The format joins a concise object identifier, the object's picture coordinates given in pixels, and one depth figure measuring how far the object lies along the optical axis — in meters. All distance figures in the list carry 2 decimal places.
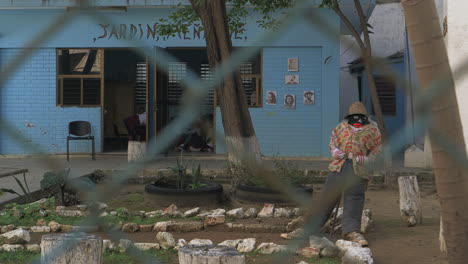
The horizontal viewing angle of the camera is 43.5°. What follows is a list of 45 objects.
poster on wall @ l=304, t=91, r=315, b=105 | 13.53
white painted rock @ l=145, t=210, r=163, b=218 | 6.60
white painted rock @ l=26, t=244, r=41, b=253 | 4.85
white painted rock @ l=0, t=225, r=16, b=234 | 5.60
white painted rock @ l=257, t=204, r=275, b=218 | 6.64
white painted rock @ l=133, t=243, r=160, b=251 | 4.93
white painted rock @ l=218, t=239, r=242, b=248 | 4.97
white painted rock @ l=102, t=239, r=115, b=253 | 4.87
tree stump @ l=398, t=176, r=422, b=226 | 6.41
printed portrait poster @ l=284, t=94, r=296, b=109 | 13.59
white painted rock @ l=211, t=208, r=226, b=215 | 6.61
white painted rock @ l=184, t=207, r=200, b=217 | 6.67
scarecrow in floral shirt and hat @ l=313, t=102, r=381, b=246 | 5.33
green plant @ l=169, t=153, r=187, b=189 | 7.73
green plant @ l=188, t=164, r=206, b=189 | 7.70
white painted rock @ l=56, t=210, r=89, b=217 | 6.50
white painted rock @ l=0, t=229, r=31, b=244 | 5.09
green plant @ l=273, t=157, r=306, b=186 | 7.58
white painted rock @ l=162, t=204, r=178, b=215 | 6.74
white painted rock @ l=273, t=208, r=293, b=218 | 6.67
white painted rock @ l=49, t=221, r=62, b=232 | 5.79
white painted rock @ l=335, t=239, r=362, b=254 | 4.86
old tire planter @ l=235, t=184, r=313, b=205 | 7.21
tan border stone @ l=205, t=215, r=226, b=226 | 6.15
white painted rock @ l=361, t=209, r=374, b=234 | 6.04
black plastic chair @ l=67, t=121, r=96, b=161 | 13.57
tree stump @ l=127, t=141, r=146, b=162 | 10.02
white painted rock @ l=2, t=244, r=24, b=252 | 4.81
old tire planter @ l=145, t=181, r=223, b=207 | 7.34
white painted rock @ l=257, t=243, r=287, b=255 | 4.90
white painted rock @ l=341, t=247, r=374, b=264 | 4.45
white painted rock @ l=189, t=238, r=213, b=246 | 4.88
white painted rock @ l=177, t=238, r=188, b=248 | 4.94
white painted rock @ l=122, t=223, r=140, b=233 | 5.85
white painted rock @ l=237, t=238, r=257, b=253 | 4.98
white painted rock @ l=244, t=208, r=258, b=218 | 6.61
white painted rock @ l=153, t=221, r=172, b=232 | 5.88
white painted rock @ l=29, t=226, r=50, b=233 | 5.78
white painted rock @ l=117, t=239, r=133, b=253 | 4.67
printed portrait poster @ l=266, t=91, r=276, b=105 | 13.62
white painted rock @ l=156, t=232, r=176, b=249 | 5.08
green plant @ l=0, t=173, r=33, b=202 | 7.09
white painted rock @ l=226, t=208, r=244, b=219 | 6.54
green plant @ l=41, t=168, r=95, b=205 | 7.33
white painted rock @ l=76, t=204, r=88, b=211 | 6.88
